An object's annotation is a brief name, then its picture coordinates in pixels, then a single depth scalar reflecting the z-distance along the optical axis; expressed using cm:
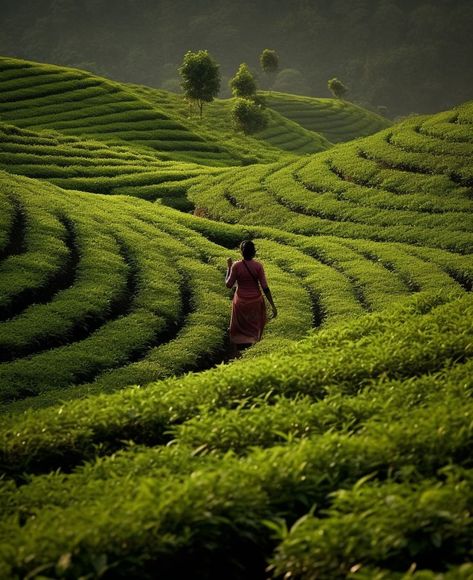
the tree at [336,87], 11603
